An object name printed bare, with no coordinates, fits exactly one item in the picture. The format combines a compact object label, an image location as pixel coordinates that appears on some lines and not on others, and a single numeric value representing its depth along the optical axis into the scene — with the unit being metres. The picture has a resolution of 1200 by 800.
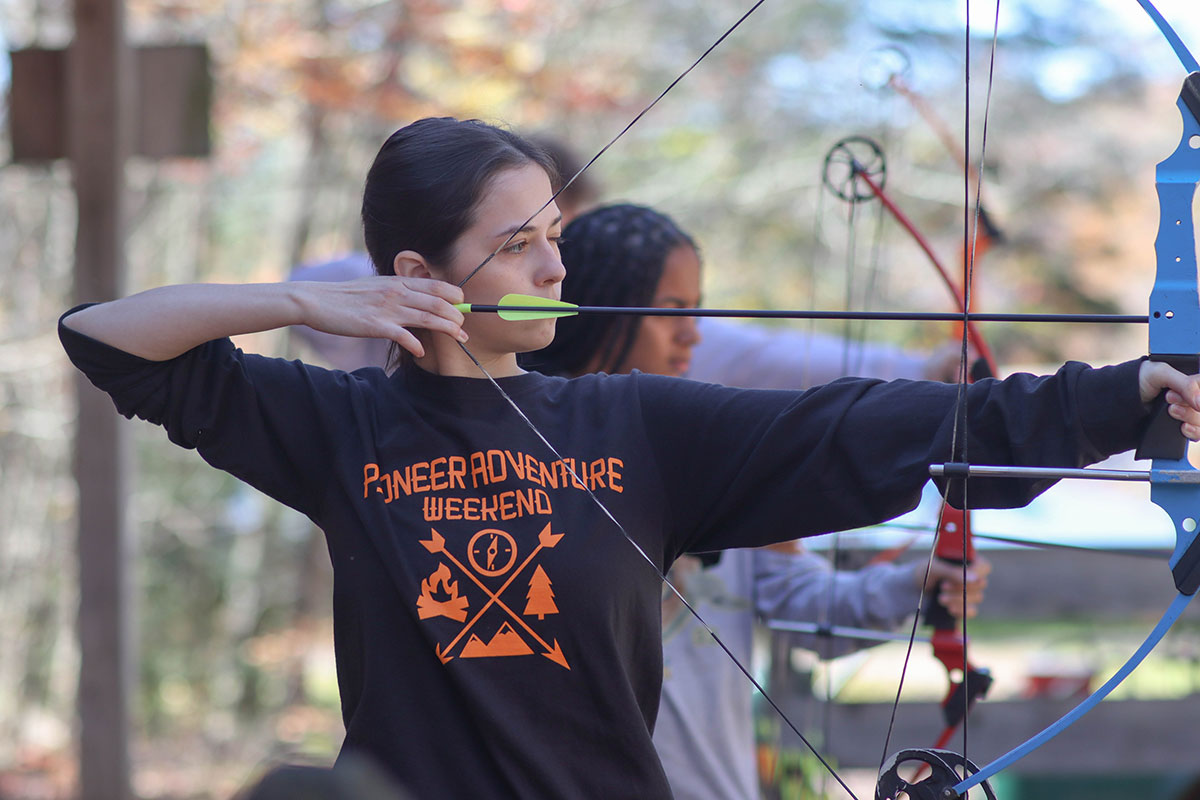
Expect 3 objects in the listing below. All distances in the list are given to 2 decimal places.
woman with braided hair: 9.30
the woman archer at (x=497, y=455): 8.79
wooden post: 12.32
